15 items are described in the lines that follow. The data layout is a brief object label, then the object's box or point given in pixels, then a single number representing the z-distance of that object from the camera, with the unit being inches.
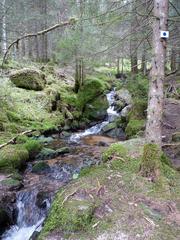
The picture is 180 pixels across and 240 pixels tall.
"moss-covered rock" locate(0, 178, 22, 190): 186.5
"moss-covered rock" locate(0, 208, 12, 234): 156.0
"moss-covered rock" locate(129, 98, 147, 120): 303.8
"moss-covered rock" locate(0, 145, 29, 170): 212.2
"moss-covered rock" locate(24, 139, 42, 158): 241.9
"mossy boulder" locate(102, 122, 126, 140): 314.0
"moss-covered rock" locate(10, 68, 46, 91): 353.3
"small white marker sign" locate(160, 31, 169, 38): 130.4
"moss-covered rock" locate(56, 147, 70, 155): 248.8
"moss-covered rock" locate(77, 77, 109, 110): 396.5
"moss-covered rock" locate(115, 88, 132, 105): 403.8
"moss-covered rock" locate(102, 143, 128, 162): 154.8
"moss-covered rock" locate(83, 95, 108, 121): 383.4
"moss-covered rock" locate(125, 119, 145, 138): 275.4
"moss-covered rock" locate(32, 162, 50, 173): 215.2
